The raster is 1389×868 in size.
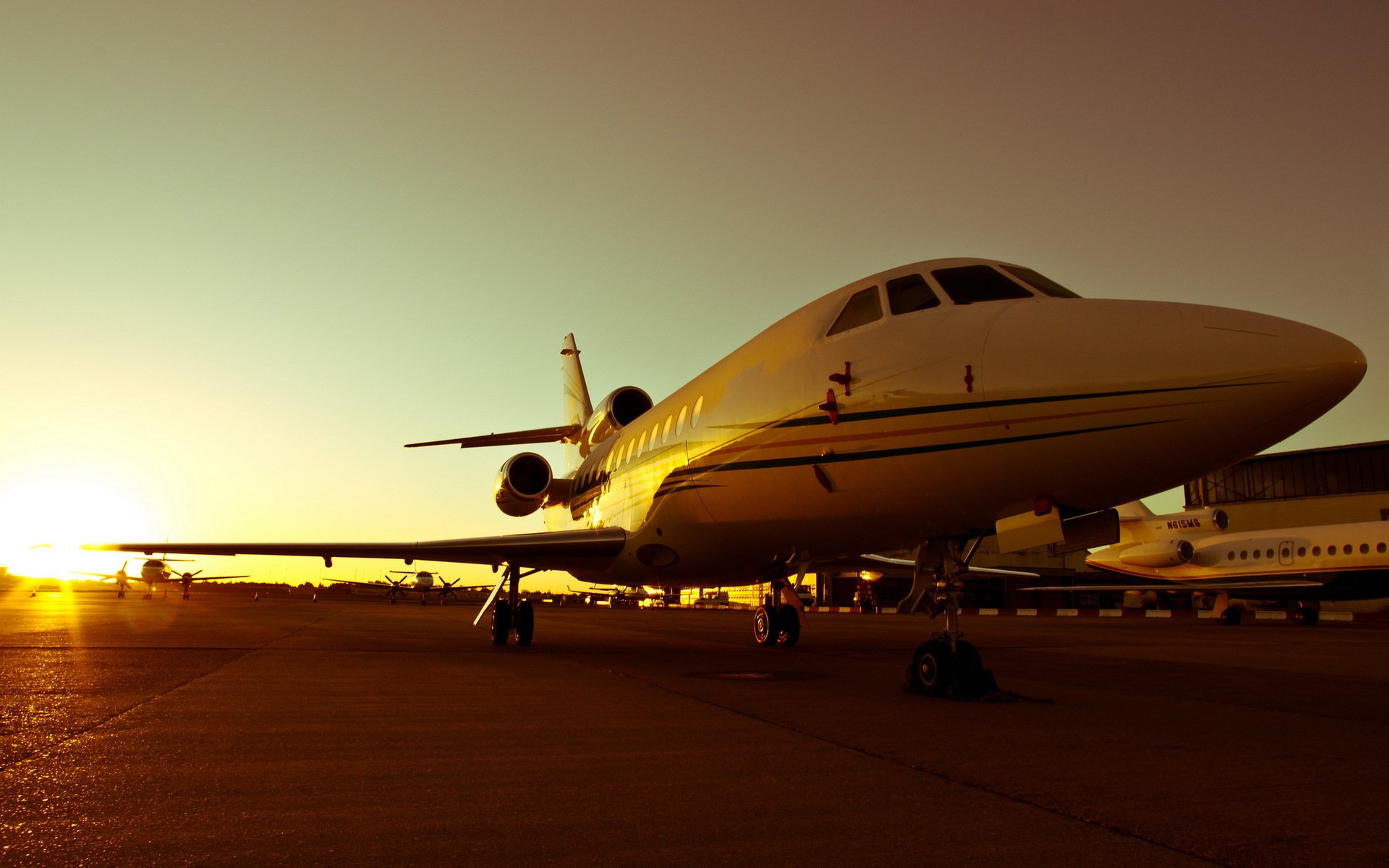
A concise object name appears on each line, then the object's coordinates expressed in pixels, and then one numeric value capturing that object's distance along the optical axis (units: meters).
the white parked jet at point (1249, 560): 27.17
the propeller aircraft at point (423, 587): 55.97
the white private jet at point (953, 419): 4.68
